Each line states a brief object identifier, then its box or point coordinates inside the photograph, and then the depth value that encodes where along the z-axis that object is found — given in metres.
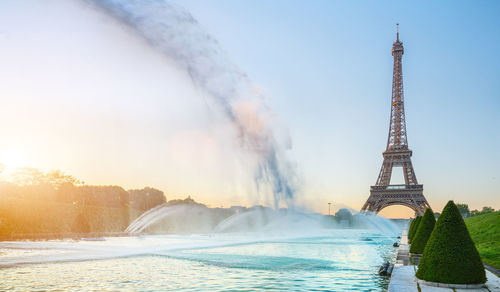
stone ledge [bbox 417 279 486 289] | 10.79
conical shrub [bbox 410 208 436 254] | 20.28
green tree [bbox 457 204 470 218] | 155.82
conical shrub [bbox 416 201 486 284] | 10.91
